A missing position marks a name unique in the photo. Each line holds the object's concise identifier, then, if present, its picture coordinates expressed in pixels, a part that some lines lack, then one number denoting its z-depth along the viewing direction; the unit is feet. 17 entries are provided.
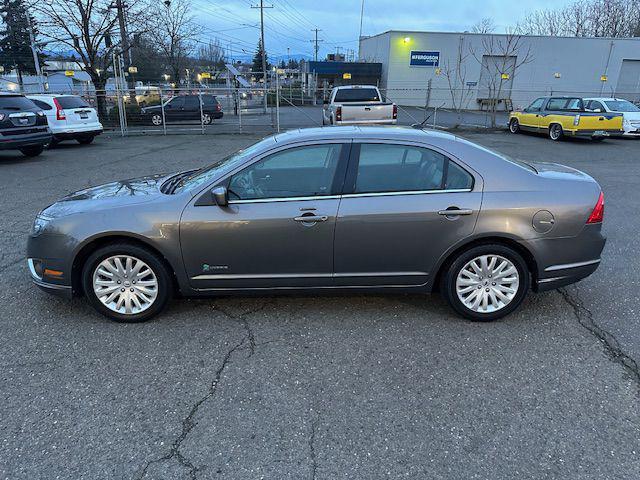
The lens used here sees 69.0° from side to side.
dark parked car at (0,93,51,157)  36.19
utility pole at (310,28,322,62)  273.60
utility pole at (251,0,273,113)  138.10
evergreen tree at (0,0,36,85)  130.89
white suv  46.60
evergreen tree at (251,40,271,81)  247.17
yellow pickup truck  53.16
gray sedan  11.88
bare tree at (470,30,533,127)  109.70
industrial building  110.52
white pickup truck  48.70
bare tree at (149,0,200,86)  118.19
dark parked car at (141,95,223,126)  74.59
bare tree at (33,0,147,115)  65.77
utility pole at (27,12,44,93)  70.69
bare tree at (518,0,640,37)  147.64
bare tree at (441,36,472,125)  110.52
